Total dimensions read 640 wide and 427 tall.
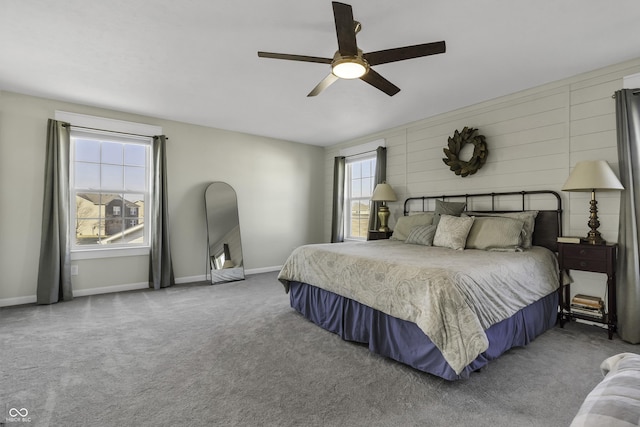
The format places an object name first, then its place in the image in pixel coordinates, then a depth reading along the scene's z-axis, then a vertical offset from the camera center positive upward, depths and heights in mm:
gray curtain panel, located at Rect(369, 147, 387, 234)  5062 +628
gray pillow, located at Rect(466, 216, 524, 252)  2999 -181
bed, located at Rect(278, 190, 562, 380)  1956 -528
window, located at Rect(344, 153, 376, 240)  5641 +400
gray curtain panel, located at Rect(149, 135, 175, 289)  4426 -166
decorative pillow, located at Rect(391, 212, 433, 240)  4031 -98
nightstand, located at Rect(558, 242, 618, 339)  2691 -410
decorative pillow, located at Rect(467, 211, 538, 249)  3137 -65
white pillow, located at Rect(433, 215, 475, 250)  3238 -172
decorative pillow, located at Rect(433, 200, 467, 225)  3860 +87
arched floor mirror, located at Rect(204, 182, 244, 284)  4906 -327
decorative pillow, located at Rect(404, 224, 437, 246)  3559 -228
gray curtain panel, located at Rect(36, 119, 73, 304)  3715 -168
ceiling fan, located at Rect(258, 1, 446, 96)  1813 +1096
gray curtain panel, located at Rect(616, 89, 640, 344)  2623 -43
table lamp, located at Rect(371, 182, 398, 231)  4713 +276
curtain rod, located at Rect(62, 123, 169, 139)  3904 +1113
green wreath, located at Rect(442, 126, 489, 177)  3791 +811
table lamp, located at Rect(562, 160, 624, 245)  2656 +309
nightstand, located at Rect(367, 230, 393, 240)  4745 -299
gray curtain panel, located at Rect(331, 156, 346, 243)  5816 +239
